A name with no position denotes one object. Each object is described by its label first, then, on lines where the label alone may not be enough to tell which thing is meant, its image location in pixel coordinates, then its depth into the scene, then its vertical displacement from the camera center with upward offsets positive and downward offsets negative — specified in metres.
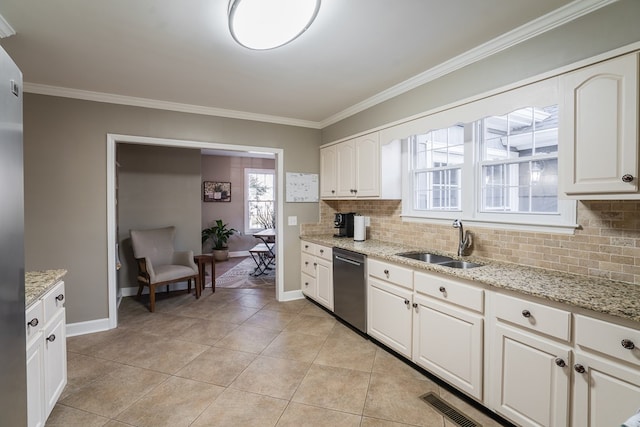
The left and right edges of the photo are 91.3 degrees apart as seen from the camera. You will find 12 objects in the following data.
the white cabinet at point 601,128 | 1.52 +0.43
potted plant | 7.24 -0.63
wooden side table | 4.42 -0.87
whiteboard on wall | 4.27 +0.33
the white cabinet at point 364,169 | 3.32 +0.48
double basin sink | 2.49 -0.42
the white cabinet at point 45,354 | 1.56 -0.81
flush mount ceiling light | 1.58 +1.03
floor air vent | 1.90 -1.29
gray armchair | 3.94 -0.69
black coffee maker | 4.03 -0.17
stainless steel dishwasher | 3.06 -0.80
